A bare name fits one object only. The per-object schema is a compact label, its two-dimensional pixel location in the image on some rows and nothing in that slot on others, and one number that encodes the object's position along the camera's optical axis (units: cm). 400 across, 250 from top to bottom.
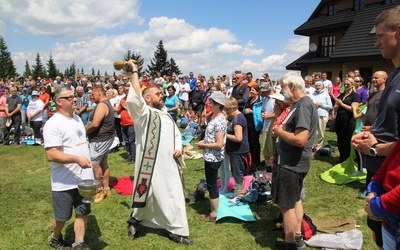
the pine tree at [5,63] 6658
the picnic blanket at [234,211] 484
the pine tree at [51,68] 6544
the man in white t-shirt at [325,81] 1255
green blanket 638
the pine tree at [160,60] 6028
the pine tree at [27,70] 7394
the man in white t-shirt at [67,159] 343
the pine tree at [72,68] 9097
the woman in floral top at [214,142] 459
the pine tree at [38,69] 6600
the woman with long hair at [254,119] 722
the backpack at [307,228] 413
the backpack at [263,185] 524
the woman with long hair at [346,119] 707
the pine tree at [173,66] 6088
